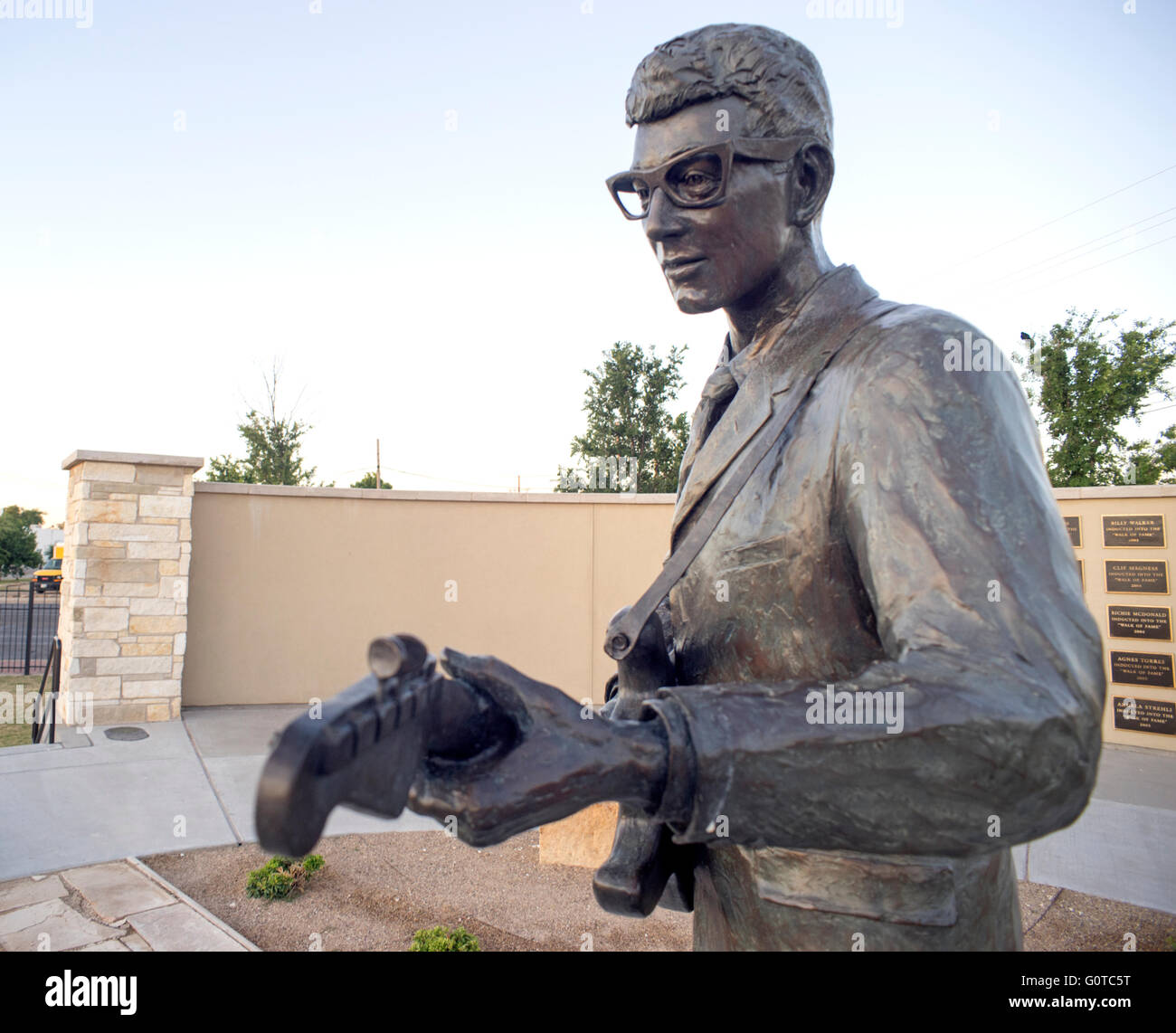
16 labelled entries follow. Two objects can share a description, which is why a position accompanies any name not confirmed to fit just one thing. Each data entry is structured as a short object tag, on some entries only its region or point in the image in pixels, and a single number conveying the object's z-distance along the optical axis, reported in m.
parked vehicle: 31.49
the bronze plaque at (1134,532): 8.37
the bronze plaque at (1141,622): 8.30
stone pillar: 8.43
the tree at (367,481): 31.67
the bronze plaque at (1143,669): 8.32
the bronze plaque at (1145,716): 8.33
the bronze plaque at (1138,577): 8.35
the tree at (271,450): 19.12
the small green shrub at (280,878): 4.83
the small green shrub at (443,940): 4.05
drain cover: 7.98
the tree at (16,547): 41.81
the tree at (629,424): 23.42
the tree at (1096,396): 16.55
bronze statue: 0.88
